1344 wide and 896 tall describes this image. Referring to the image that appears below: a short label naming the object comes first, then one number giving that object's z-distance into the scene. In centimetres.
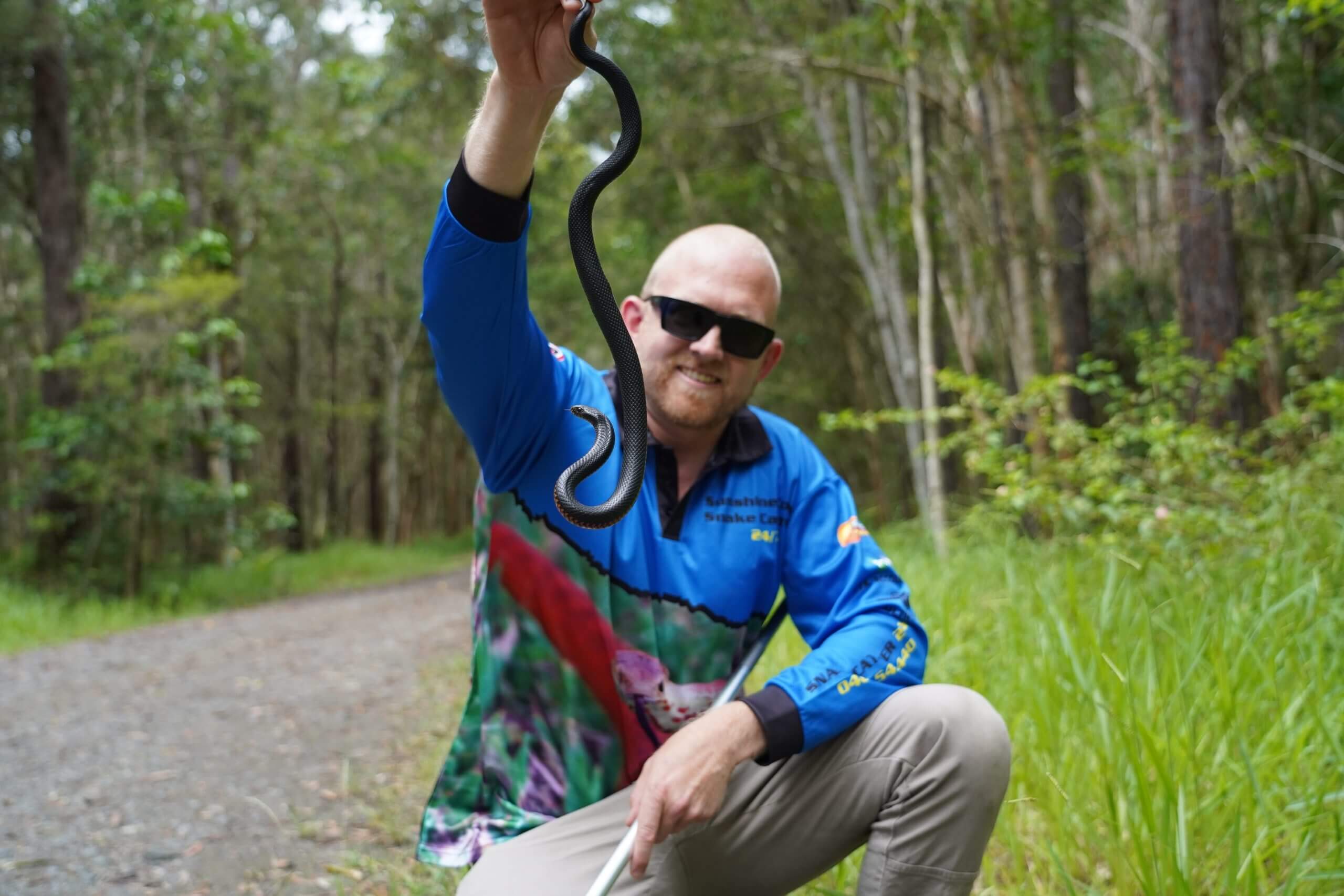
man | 179
